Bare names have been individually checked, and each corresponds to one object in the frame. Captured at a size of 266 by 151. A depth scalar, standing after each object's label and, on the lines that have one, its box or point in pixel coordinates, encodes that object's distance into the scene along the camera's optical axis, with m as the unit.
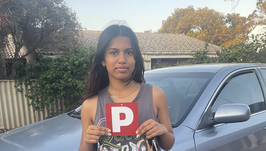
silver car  1.66
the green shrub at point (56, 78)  5.20
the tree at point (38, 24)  5.00
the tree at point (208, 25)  27.16
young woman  1.02
